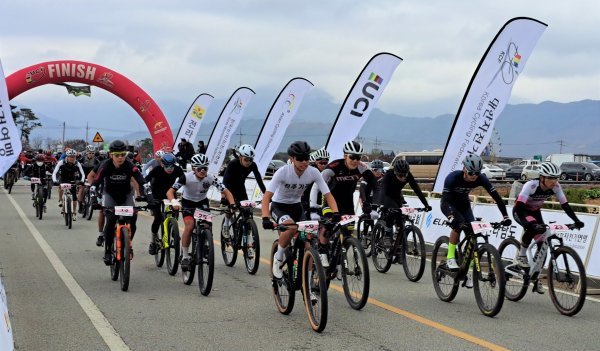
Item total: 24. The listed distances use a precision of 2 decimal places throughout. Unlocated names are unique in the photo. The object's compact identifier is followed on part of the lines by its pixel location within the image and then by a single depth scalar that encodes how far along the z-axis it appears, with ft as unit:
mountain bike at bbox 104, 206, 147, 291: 32.14
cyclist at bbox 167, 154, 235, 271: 35.19
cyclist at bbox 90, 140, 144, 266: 36.32
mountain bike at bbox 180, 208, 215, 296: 30.86
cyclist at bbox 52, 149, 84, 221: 62.03
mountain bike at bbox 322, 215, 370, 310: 27.40
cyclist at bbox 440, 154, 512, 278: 30.91
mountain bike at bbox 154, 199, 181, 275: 35.92
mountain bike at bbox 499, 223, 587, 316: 27.83
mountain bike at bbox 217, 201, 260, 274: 37.81
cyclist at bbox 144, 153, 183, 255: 39.73
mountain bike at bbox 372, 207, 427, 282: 36.81
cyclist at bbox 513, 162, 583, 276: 30.37
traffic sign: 145.25
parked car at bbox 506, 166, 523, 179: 219.82
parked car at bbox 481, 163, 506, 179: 204.29
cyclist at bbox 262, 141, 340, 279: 27.17
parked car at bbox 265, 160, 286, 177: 176.40
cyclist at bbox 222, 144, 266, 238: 39.72
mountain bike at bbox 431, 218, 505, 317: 27.30
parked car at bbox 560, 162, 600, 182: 199.62
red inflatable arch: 115.85
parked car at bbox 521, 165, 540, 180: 175.18
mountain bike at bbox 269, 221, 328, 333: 23.95
